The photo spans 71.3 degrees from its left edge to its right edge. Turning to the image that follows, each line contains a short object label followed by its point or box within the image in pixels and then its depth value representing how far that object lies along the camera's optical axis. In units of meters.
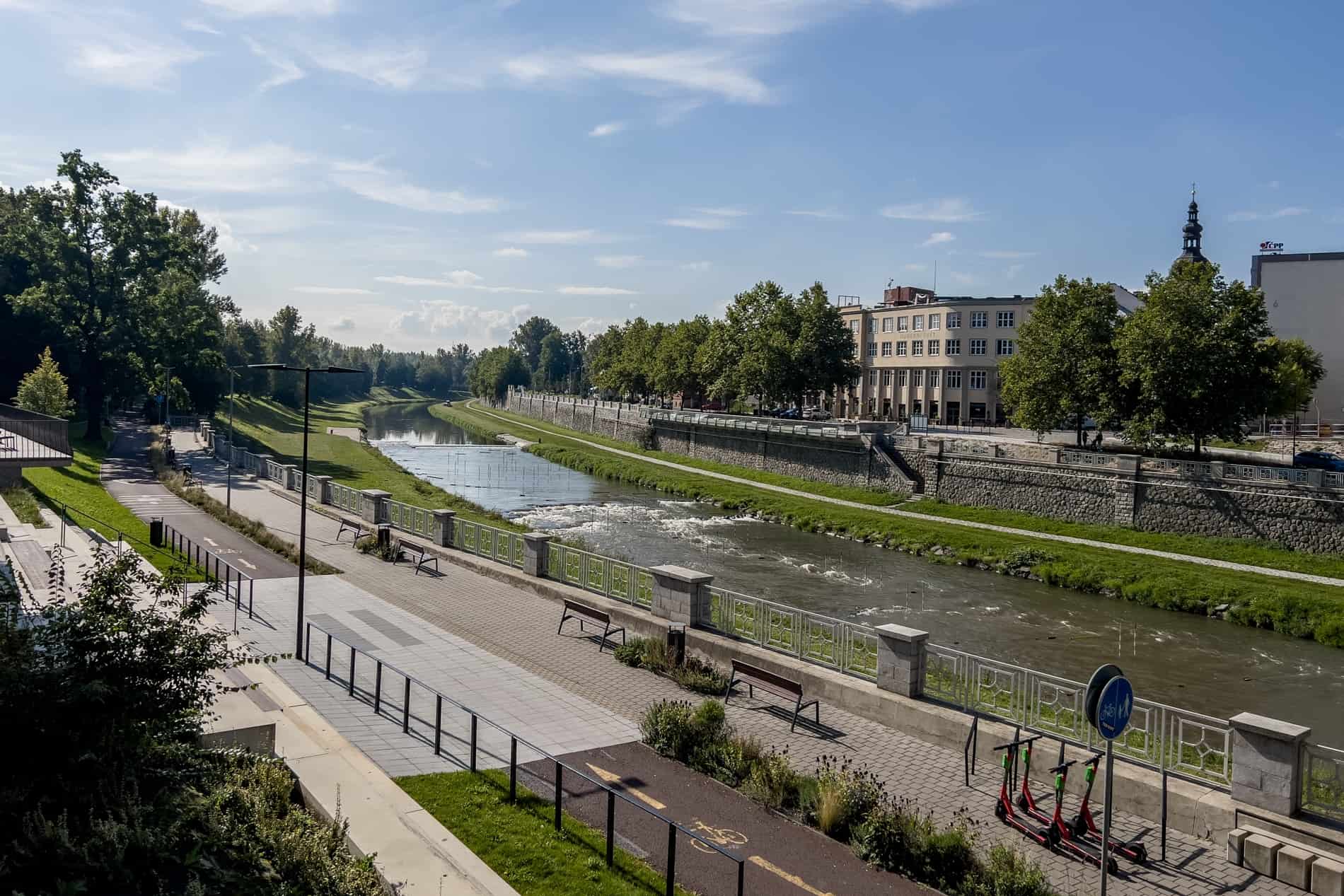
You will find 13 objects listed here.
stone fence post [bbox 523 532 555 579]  21.16
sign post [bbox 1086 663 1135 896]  6.97
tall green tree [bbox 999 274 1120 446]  41.31
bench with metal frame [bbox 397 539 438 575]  23.57
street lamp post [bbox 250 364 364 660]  15.38
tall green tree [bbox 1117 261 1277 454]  35.59
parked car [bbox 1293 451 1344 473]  36.46
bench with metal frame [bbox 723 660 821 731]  12.91
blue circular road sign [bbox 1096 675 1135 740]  6.98
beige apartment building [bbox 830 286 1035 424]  73.69
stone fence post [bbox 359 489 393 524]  28.61
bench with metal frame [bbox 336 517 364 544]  27.25
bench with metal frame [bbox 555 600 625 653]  16.73
